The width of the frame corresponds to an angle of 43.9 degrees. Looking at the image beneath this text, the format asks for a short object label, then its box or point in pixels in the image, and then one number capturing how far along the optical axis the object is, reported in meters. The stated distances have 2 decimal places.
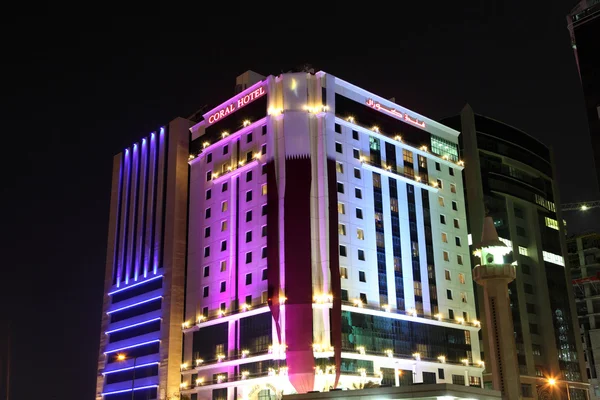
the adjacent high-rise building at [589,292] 140.38
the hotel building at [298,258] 83.25
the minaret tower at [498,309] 50.97
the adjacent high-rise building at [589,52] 84.94
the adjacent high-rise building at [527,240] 107.38
